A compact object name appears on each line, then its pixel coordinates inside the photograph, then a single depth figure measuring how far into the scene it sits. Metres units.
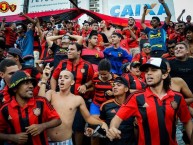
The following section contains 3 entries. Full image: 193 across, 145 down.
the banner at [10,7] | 22.84
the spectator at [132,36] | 11.71
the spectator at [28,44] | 9.84
